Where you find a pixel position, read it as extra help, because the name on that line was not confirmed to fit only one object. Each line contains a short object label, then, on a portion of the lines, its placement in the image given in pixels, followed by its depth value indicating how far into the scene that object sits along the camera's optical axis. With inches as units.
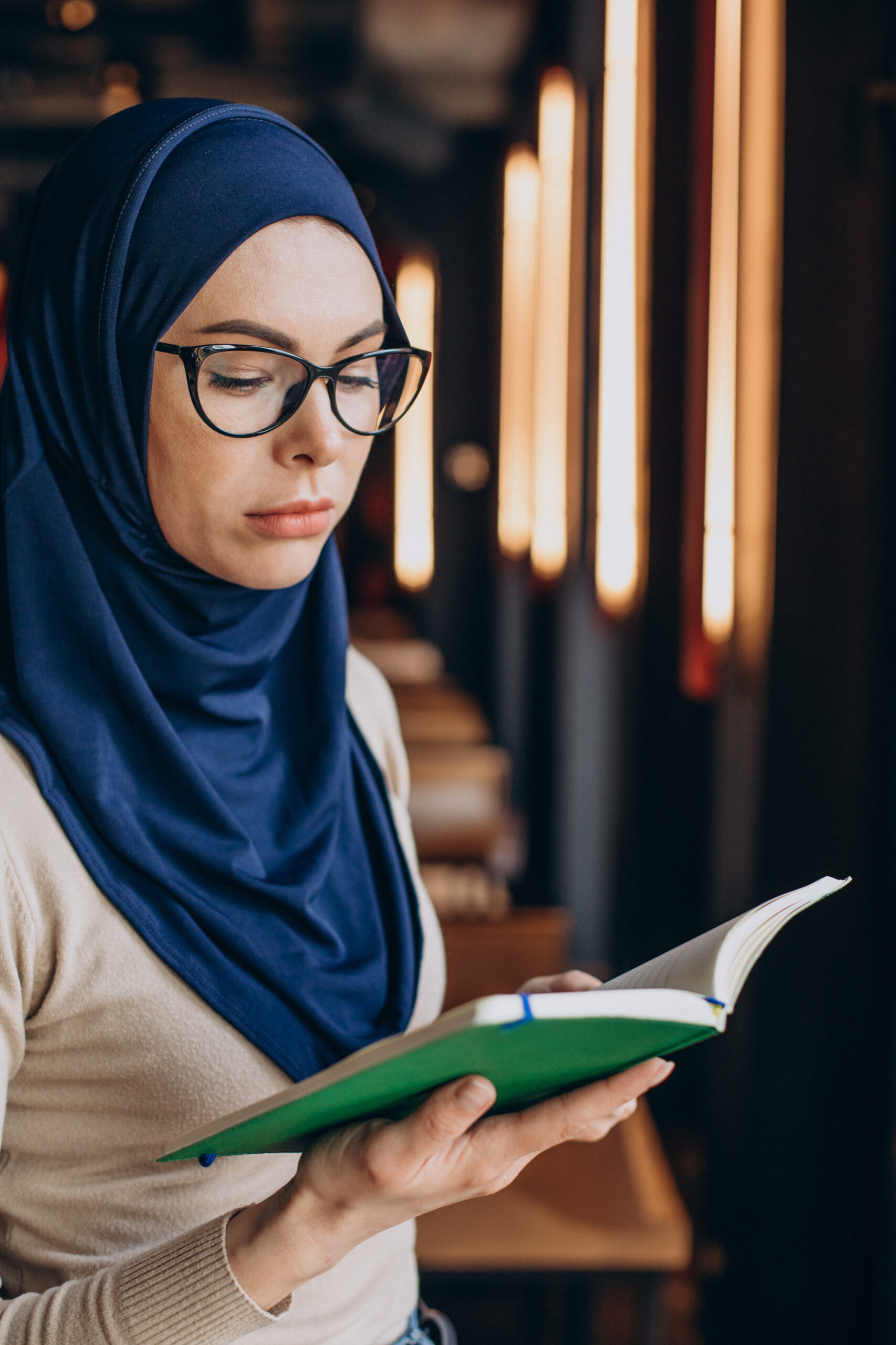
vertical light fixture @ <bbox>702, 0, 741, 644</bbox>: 82.6
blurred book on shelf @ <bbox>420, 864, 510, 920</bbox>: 111.7
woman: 31.5
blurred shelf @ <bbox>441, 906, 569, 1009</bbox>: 83.0
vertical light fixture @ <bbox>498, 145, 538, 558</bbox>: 208.1
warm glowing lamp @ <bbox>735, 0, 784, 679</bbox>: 70.8
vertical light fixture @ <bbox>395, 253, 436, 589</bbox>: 304.3
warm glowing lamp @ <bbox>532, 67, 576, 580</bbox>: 159.2
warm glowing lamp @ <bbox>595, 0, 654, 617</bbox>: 111.6
